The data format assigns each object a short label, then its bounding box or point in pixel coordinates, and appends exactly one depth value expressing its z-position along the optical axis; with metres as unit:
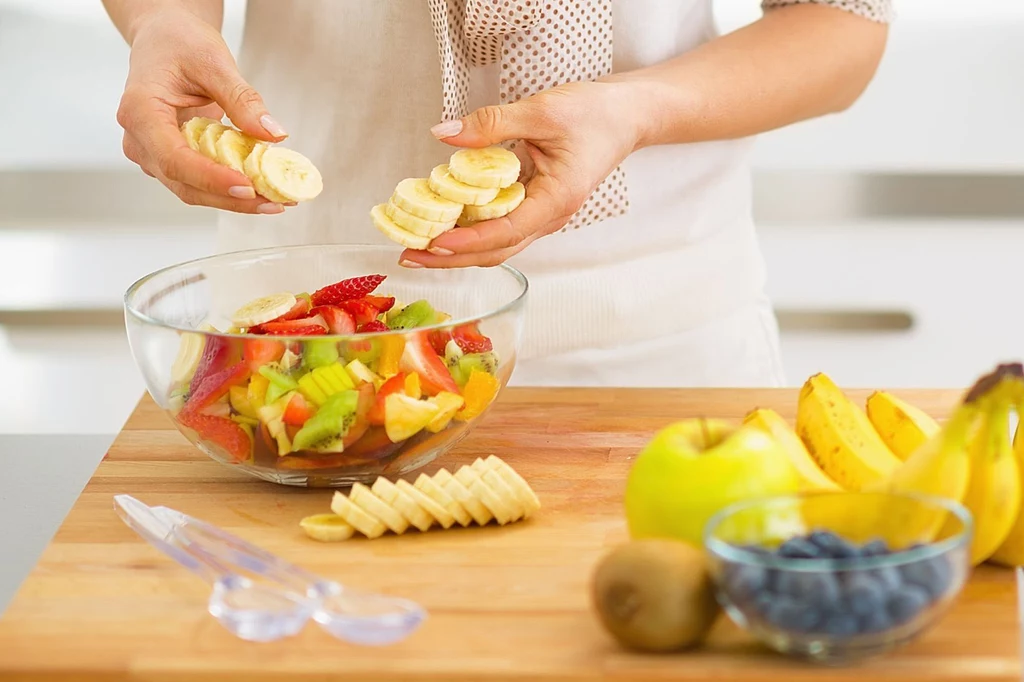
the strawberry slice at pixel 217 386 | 1.24
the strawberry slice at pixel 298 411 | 1.24
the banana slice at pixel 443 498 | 1.23
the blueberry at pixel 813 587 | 1.02
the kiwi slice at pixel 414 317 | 1.34
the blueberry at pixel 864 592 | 1.02
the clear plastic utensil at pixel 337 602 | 1.09
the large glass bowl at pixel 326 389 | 1.24
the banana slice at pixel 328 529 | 1.22
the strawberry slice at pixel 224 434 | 1.26
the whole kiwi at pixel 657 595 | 1.06
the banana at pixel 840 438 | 1.22
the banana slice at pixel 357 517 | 1.22
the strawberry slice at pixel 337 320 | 1.30
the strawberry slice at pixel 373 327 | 1.30
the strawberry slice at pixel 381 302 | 1.34
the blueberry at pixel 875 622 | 1.03
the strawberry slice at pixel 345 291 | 1.33
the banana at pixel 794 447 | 1.19
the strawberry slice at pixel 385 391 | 1.24
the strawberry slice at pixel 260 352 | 1.23
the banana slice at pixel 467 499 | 1.23
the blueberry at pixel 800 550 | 1.04
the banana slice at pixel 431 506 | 1.22
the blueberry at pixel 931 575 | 1.03
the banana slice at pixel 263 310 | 1.31
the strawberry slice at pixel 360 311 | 1.31
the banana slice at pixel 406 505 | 1.22
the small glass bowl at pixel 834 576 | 1.02
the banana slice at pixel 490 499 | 1.23
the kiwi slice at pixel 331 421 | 1.23
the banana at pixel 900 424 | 1.25
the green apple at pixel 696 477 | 1.11
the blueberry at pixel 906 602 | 1.03
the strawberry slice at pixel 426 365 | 1.25
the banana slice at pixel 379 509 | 1.22
